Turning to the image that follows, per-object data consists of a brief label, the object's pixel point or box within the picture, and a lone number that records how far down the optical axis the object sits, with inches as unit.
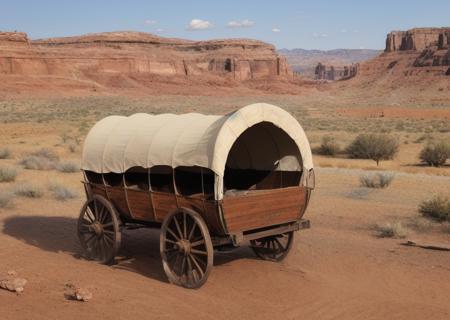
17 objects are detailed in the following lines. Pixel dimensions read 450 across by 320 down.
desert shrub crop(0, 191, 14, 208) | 517.8
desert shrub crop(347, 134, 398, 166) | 935.4
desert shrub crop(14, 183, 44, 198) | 572.7
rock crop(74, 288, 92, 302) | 269.0
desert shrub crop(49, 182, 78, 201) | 567.5
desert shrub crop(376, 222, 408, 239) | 407.5
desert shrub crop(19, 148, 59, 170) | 774.5
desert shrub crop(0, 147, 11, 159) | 900.9
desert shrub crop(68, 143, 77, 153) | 1017.0
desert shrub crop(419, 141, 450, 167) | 858.8
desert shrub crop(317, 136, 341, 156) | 1004.5
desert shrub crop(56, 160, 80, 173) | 746.1
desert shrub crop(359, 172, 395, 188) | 615.8
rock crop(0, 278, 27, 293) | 284.0
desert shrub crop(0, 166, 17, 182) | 660.7
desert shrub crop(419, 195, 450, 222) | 448.1
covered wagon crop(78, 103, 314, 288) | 288.4
